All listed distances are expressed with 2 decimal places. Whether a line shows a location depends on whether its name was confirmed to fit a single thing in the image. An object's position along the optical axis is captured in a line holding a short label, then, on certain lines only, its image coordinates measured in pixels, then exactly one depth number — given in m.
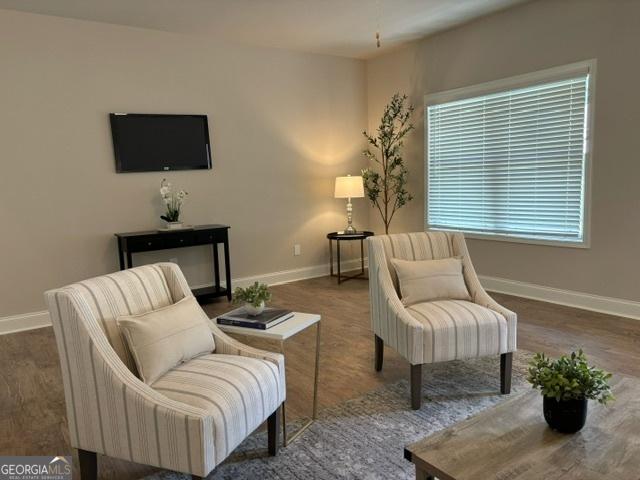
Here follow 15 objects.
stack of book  2.21
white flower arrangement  4.73
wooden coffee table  1.39
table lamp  5.58
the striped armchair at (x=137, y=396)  1.62
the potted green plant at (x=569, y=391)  1.55
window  4.16
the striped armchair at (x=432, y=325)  2.50
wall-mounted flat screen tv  4.54
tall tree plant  5.60
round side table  5.56
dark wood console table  4.33
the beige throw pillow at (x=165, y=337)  1.84
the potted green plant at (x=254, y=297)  2.32
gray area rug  2.01
